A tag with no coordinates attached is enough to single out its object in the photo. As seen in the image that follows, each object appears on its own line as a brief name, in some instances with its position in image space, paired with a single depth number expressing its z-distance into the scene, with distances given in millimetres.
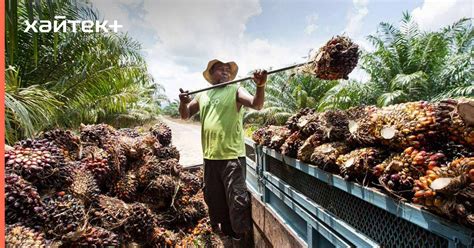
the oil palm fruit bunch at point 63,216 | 2018
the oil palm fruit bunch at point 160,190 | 3283
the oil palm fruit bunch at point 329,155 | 1904
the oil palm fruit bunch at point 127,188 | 3129
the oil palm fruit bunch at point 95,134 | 3264
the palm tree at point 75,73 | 4535
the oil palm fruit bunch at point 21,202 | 1884
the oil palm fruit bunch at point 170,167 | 3537
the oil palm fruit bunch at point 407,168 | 1329
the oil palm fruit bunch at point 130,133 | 3919
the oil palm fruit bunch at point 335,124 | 2057
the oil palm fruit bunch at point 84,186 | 2453
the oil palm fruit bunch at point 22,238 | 1666
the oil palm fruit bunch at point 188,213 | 3504
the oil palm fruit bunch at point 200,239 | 3342
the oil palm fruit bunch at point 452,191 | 1058
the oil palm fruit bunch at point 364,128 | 1726
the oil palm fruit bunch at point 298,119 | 2521
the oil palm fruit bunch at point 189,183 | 3706
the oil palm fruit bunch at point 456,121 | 1227
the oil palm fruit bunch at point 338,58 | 2230
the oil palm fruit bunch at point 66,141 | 2834
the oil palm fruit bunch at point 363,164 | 1596
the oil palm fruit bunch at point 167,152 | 3851
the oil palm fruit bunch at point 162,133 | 4344
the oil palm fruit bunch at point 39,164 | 2138
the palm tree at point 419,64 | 9383
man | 3041
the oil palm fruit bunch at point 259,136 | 3334
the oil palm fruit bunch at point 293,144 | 2447
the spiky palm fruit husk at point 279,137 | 2726
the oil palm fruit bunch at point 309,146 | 2207
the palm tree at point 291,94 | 13836
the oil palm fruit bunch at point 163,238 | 3027
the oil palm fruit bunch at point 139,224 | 2719
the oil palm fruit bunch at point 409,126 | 1429
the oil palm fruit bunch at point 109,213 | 2482
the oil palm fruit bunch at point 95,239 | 2061
